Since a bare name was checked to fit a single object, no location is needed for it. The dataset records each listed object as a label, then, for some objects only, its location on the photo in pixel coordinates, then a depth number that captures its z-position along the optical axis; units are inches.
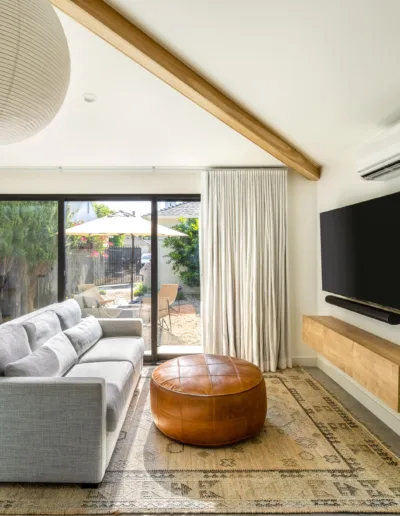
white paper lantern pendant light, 34.3
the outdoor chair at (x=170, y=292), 166.7
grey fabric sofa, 76.3
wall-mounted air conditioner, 90.0
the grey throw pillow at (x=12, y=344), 82.4
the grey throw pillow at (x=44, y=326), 100.5
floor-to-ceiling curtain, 154.0
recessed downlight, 106.1
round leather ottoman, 91.1
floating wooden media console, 81.9
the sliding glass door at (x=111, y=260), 162.2
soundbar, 93.6
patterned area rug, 72.2
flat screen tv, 91.5
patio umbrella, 162.4
